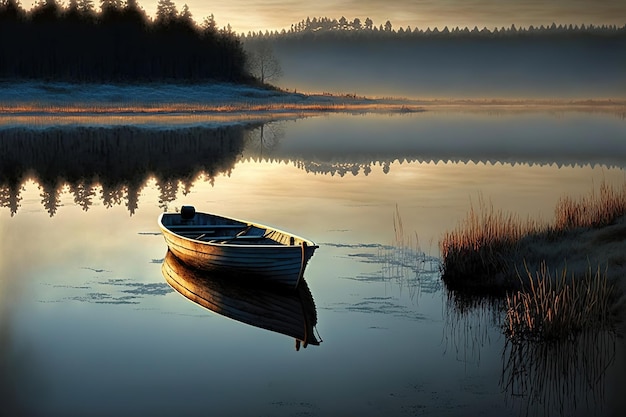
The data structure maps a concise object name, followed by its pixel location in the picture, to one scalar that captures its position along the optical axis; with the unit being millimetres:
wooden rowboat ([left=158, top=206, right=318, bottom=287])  15531
